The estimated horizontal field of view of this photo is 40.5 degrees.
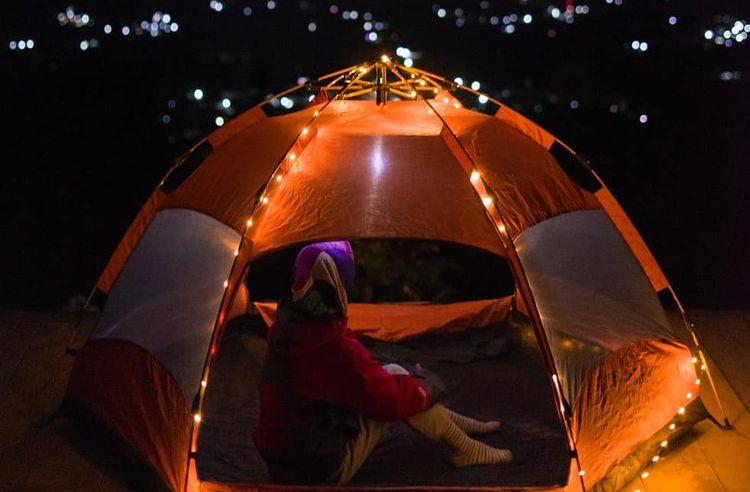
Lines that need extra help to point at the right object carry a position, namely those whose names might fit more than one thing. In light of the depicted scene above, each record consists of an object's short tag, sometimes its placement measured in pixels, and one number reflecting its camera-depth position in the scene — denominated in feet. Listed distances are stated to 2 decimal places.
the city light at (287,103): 33.95
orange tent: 13.94
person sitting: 13.01
